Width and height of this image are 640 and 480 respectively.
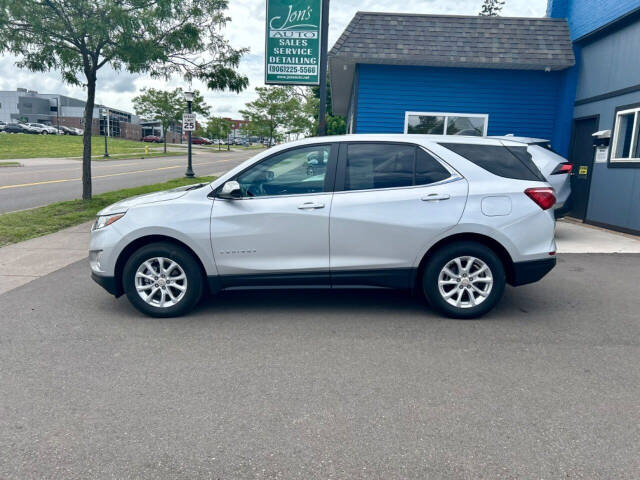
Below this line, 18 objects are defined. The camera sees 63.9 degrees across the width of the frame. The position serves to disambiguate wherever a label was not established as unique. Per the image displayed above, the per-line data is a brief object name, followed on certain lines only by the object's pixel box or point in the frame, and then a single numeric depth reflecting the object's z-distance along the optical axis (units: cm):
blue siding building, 1081
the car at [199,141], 9025
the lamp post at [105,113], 4090
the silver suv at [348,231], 493
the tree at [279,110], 5322
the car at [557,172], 884
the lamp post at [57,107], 9394
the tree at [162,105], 5253
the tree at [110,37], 1060
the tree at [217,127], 7531
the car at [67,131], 7460
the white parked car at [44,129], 6854
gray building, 9232
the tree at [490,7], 6744
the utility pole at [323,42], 970
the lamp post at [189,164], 2275
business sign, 980
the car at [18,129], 6738
